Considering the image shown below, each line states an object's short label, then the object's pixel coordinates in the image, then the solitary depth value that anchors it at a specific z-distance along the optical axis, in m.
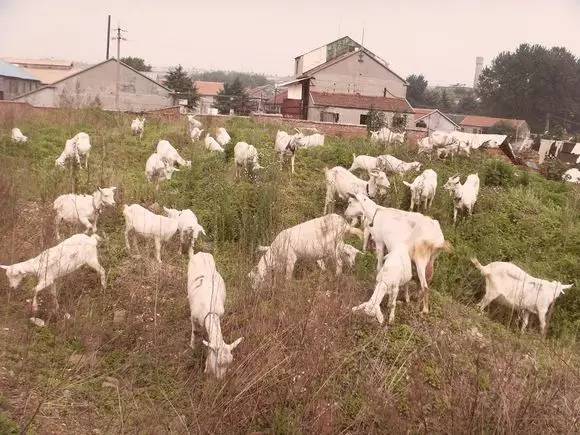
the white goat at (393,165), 11.62
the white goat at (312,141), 13.96
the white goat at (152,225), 7.47
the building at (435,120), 37.75
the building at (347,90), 30.91
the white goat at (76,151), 10.86
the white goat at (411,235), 6.75
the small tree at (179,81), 44.96
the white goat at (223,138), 13.75
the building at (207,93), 42.09
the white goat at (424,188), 10.30
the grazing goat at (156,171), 10.52
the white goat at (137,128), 15.12
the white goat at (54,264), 5.75
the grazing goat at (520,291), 7.24
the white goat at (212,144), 13.23
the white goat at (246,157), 11.02
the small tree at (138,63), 55.62
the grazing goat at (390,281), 5.55
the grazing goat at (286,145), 12.65
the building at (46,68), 45.06
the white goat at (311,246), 6.14
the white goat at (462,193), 10.49
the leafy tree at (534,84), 48.66
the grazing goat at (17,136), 12.48
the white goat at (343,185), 9.67
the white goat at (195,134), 14.92
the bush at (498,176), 12.41
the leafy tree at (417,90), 63.81
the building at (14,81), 36.38
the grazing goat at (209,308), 4.56
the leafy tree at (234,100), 42.43
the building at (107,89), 32.88
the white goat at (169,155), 11.49
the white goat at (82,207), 7.83
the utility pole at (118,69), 31.79
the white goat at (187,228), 7.68
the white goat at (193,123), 16.86
